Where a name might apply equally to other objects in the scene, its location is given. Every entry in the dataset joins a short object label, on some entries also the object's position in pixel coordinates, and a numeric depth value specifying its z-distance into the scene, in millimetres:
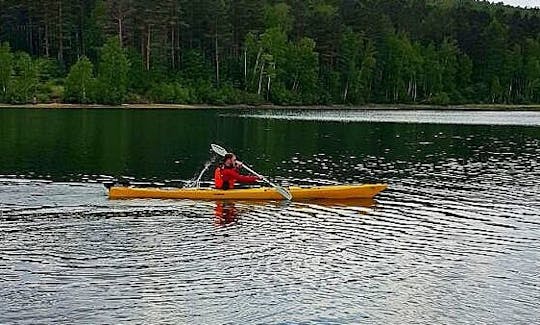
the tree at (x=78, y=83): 114312
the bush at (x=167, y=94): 123500
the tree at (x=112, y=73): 117750
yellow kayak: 31750
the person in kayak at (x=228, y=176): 32500
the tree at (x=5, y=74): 112500
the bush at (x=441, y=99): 151875
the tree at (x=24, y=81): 111625
